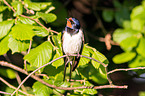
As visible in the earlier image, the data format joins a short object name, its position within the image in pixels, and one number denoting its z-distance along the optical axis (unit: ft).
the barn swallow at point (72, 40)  18.16
